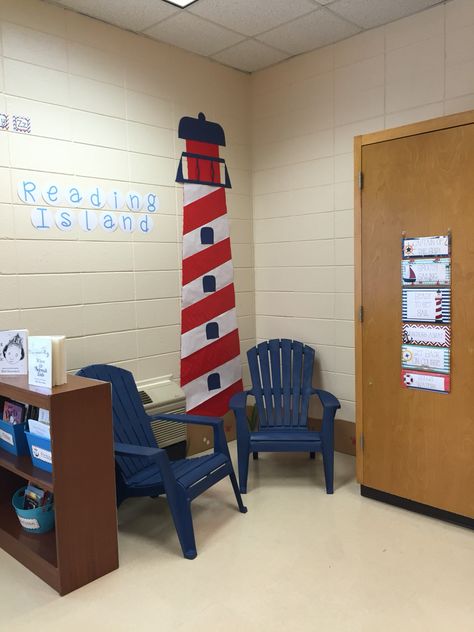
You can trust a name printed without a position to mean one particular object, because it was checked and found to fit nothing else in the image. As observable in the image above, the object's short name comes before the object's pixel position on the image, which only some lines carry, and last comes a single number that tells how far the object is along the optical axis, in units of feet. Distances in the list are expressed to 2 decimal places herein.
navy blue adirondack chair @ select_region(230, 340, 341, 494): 11.27
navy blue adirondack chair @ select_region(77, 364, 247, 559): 8.91
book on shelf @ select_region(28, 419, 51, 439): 8.26
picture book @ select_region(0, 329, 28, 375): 9.08
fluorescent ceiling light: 10.40
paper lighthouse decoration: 13.12
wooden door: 9.21
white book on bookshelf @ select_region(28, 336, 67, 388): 8.30
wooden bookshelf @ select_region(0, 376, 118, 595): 7.98
